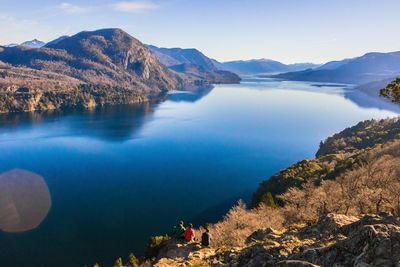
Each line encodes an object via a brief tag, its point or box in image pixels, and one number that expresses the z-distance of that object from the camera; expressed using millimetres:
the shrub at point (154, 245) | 48144
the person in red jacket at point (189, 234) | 34306
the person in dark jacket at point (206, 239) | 32438
